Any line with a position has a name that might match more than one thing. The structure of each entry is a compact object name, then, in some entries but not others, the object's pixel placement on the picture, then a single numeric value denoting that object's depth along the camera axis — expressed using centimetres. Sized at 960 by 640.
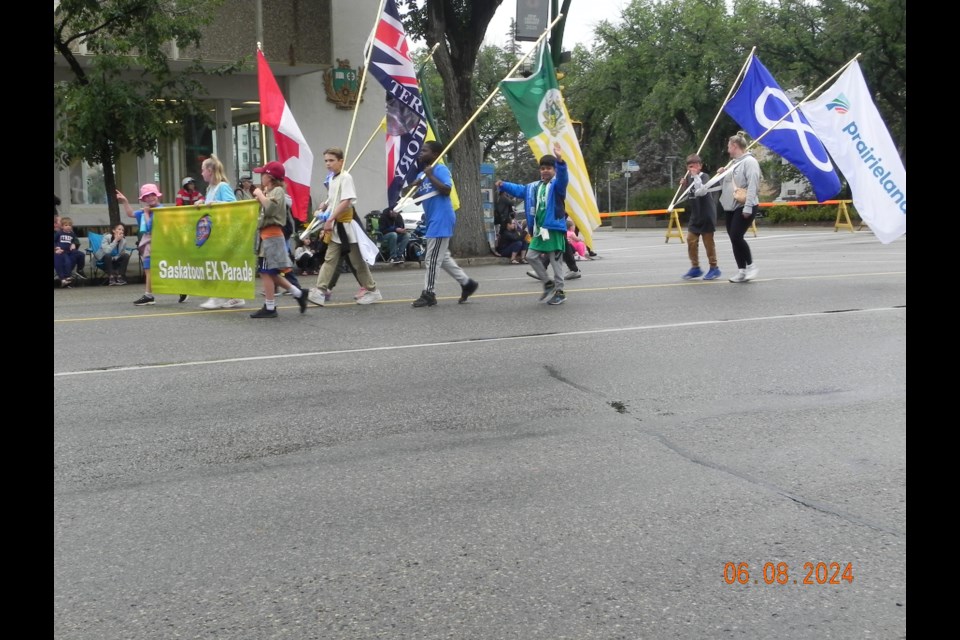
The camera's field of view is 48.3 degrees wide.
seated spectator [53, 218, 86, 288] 1752
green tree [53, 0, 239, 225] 1781
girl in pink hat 1358
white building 2311
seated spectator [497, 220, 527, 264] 2239
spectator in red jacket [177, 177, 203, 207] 1553
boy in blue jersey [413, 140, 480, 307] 1250
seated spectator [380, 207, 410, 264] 2186
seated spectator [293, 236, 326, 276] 1964
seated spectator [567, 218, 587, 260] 2177
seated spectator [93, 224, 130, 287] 1825
